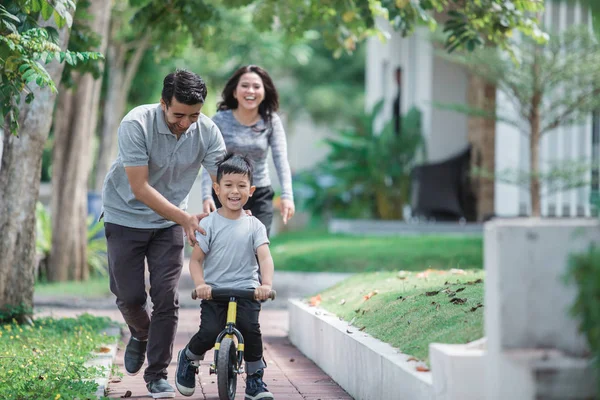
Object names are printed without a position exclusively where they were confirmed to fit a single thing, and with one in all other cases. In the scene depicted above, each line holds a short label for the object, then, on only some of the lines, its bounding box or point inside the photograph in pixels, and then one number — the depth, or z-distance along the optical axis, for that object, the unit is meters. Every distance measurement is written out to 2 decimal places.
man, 9.82
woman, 12.88
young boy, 9.81
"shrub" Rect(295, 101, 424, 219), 34.27
